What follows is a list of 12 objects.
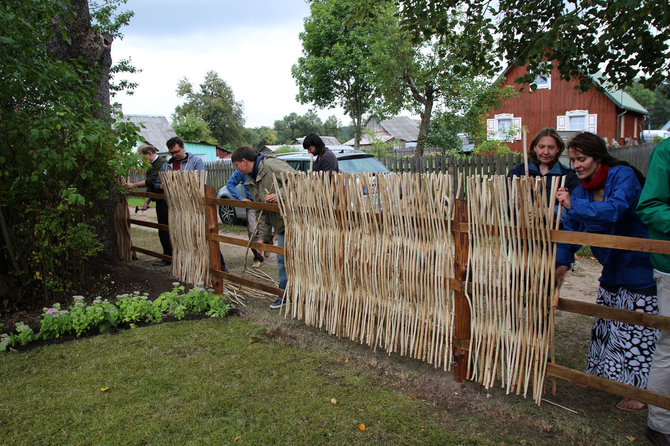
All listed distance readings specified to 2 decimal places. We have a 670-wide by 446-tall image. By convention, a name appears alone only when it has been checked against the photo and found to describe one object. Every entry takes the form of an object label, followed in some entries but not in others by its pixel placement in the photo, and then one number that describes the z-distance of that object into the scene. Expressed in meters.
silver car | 8.43
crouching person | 4.86
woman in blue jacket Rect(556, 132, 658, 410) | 2.72
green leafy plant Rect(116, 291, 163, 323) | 4.49
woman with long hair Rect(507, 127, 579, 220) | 3.32
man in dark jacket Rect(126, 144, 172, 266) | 6.70
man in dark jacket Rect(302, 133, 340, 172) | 5.41
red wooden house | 29.25
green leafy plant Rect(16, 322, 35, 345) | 3.94
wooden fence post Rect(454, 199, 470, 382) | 3.03
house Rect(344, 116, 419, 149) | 57.06
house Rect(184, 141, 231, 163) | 42.69
